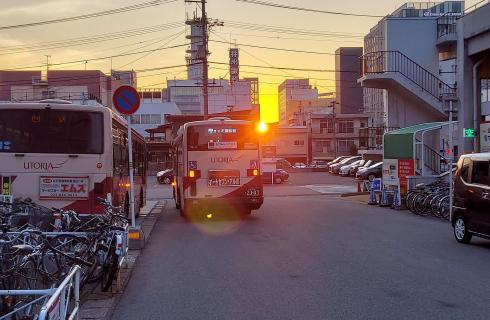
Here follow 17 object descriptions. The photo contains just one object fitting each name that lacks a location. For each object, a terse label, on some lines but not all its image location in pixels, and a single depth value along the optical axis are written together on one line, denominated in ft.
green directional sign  69.87
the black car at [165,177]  171.53
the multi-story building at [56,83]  238.27
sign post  35.60
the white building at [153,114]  306.14
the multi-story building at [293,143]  302.25
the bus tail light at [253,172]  55.93
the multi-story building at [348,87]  369.71
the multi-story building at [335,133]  320.09
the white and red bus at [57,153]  36.32
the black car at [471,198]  37.27
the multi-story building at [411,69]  96.17
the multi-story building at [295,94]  446.60
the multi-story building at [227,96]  268.82
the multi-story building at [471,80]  68.59
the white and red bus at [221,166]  55.42
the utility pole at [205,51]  127.79
